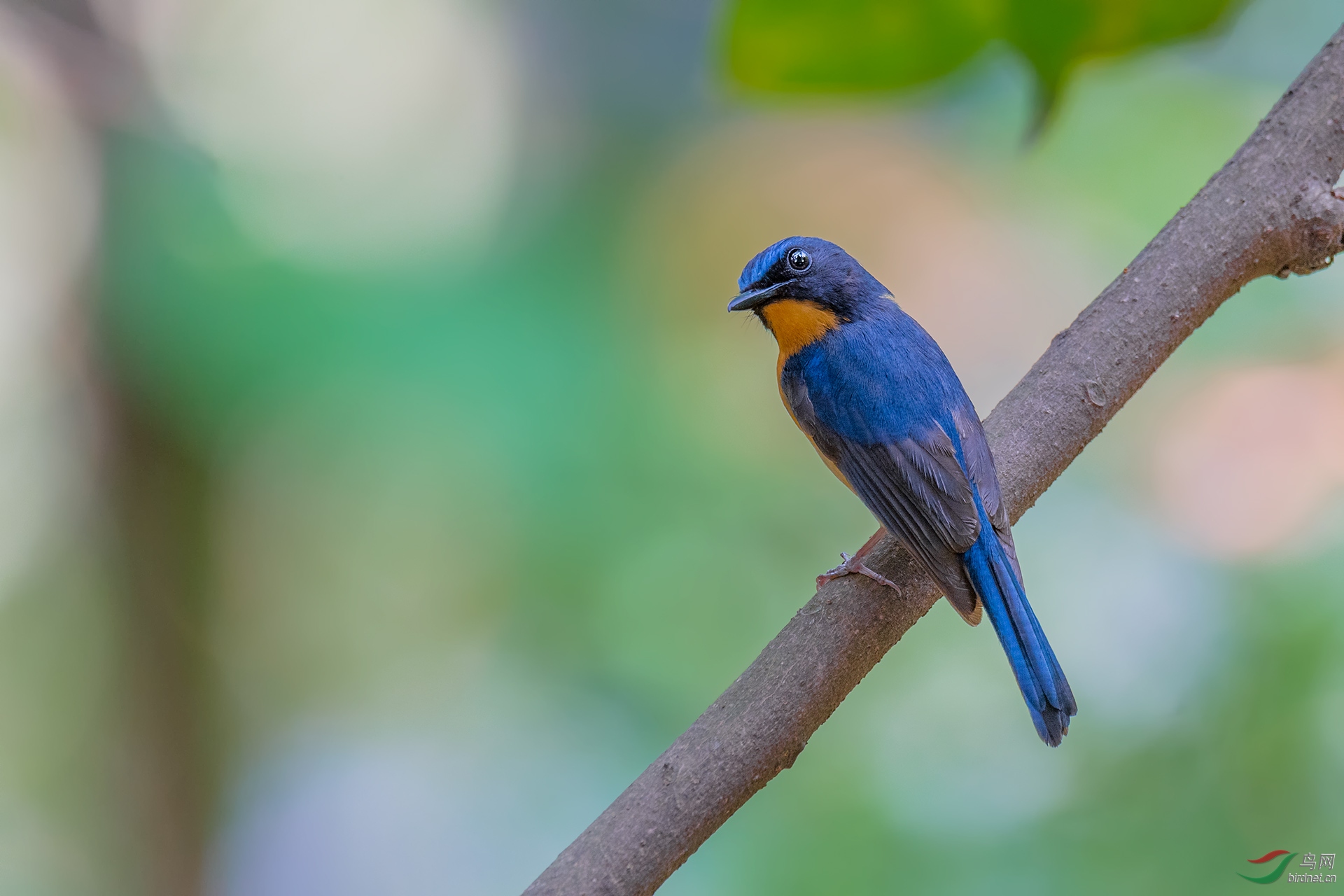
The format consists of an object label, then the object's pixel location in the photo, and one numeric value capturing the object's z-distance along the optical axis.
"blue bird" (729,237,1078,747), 4.86
